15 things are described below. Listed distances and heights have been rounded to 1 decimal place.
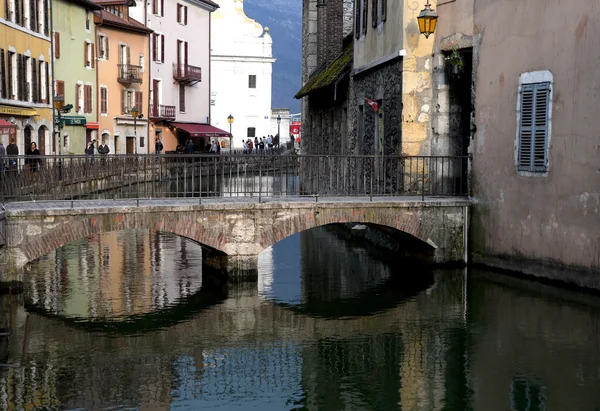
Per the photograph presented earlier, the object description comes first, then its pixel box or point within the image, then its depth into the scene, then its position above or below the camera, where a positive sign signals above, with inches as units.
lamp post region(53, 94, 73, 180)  1556.1 +26.8
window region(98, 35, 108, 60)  1905.8 +150.2
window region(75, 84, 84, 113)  1755.7 +48.3
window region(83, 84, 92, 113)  1803.6 +48.2
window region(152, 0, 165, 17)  2281.0 +272.9
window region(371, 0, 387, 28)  845.2 +100.7
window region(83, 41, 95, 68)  1801.2 +129.2
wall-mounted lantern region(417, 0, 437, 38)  741.3 +80.1
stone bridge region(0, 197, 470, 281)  613.6 -62.6
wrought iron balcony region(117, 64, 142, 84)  2007.9 +104.0
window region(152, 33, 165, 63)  2271.3 +180.7
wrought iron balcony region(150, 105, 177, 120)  2230.6 +30.6
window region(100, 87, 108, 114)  1917.8 +48.8
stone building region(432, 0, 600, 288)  595.8 +1.9
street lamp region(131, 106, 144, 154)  1863.1 +17.9
